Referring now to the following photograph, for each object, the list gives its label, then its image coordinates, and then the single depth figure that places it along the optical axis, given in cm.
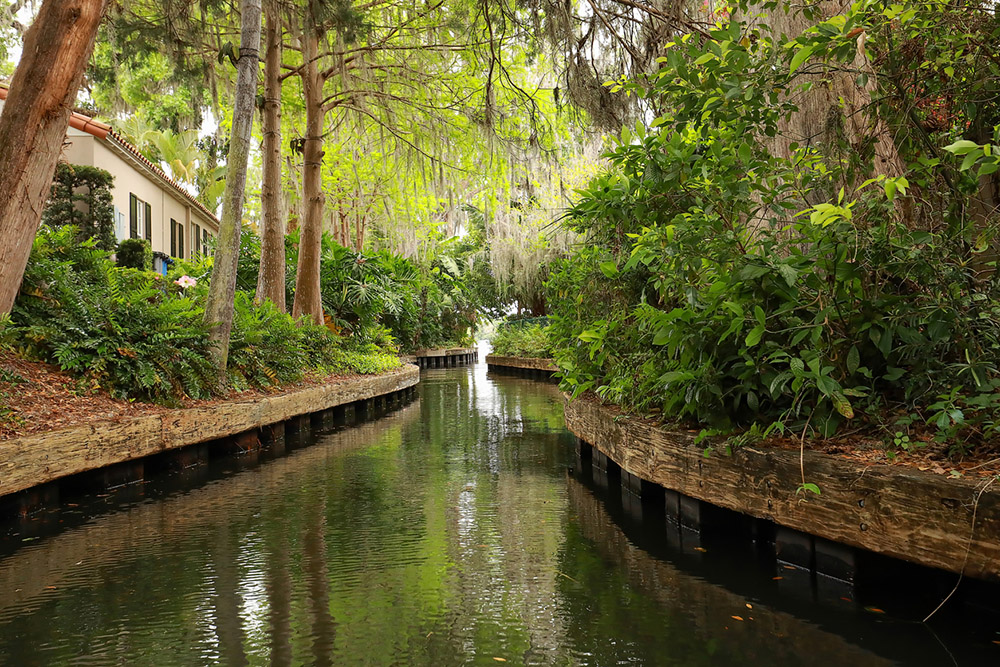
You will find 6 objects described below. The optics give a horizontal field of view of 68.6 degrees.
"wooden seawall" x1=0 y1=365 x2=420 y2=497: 468
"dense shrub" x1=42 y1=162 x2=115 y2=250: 1575
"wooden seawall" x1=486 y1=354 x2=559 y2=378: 2142
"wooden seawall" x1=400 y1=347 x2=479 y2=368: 2952
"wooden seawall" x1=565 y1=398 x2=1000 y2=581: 285
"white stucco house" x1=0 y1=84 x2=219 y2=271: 1667
